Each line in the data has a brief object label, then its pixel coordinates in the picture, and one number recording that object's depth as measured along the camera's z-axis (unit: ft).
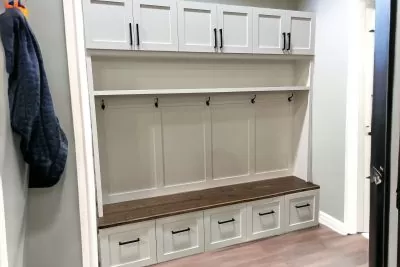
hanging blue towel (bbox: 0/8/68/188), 3.82
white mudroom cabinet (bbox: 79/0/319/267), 8.31
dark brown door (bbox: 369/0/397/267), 3.35
